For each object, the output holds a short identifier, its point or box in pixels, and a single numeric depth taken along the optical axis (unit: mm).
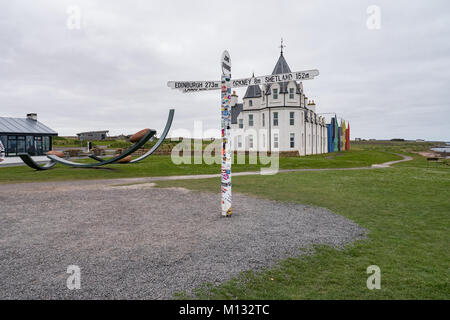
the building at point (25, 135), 33594
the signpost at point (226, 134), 8094
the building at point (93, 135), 84438
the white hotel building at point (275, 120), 36875
